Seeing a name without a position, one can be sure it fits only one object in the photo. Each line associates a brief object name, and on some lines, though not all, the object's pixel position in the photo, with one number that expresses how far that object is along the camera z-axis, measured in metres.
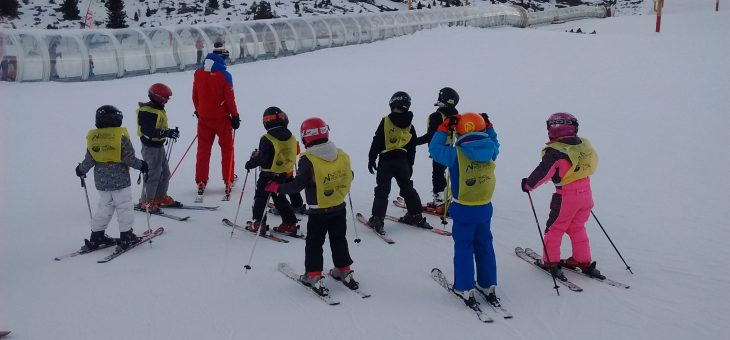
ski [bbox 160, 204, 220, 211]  8.79
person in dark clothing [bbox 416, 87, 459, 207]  7.79
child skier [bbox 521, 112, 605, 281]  6.10
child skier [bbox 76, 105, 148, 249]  6.72
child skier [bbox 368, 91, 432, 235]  7.55
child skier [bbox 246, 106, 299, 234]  7.35
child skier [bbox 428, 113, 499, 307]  5.61
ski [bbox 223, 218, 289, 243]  7.46
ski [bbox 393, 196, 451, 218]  8.82
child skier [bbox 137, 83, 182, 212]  8.24
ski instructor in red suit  9.18
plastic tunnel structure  16.95
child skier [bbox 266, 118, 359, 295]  5.72
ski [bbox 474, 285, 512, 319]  5.49
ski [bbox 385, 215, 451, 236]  7.84
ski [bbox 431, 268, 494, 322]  5.41
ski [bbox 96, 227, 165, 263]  6.67
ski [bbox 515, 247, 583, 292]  6.11
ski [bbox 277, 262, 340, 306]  5.72
